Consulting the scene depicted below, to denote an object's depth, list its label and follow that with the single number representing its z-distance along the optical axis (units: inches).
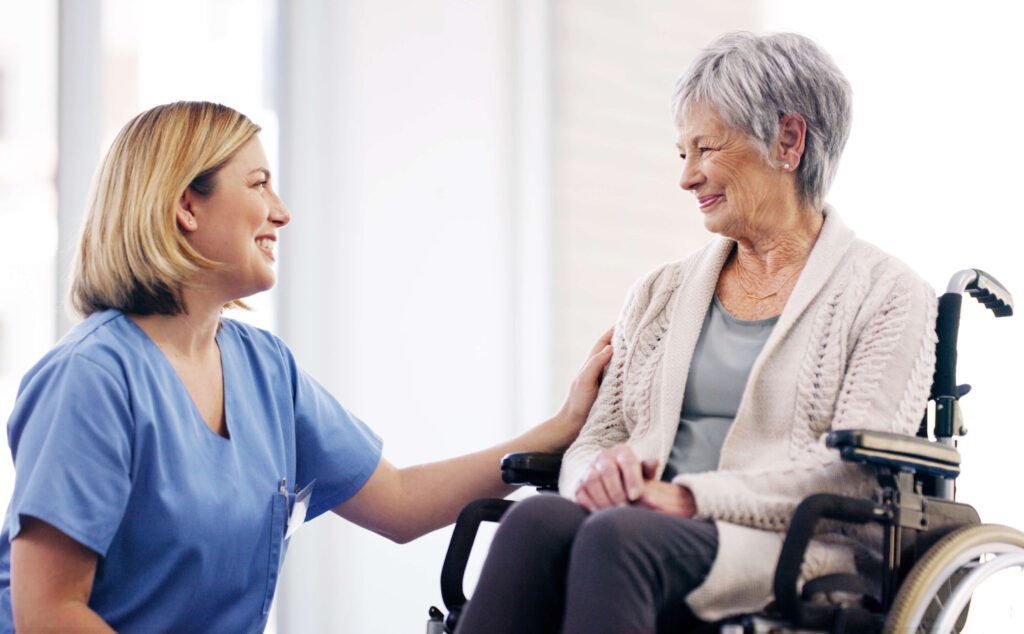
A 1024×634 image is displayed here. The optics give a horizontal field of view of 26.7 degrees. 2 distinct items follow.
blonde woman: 87.7
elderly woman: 84.9
